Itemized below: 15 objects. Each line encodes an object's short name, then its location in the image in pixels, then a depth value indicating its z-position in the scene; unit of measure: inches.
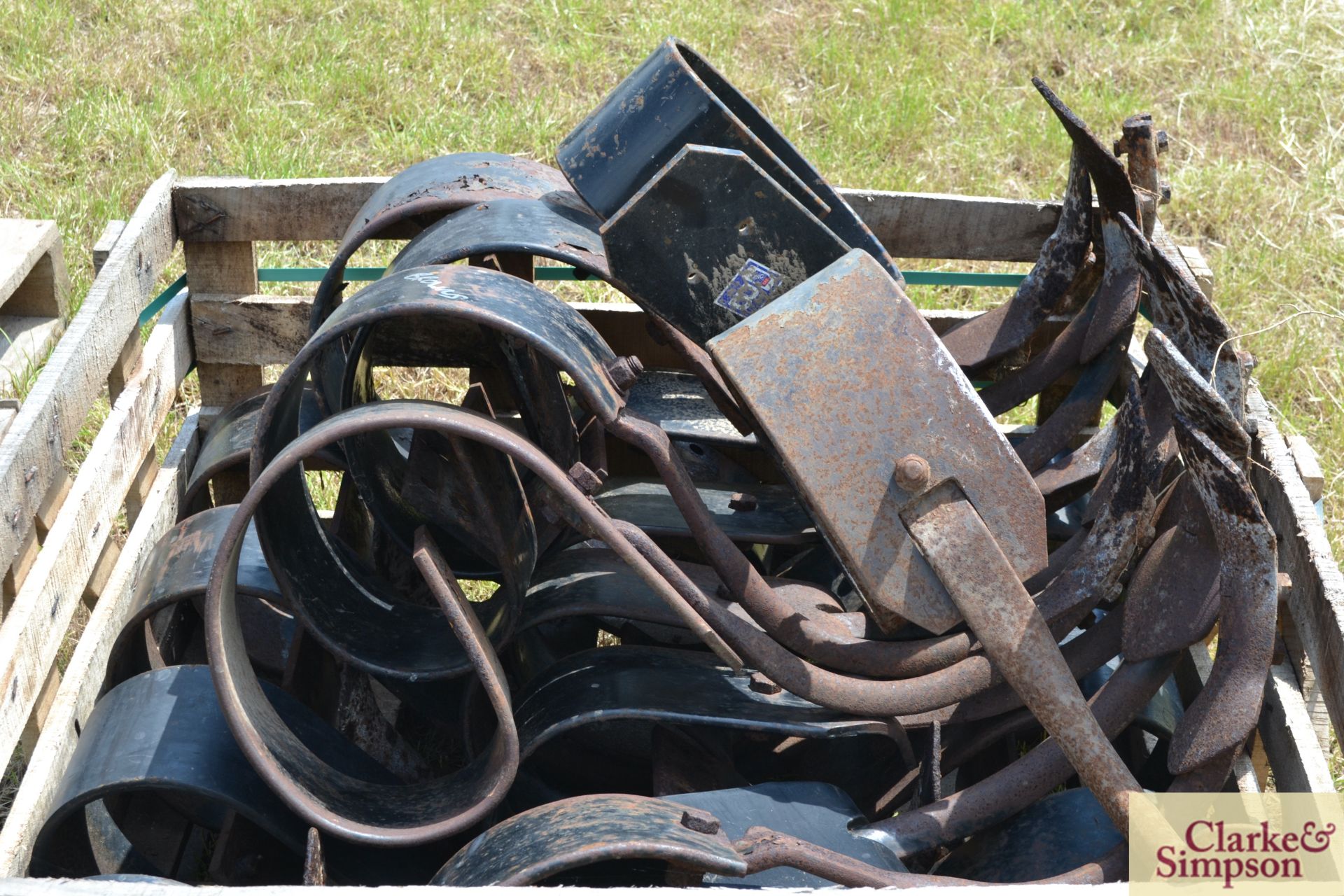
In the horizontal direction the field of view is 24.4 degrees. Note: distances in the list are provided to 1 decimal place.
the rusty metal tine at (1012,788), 99.0
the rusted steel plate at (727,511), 108.8
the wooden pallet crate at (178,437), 102.0
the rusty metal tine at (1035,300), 115.2
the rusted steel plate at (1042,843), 99.1
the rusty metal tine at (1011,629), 96.6
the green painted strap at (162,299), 119.5
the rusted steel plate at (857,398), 96.0
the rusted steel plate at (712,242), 99.4
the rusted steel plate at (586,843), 92.7
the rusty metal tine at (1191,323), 98.7
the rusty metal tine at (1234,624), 94.8
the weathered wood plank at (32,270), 120.5
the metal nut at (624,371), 100.5
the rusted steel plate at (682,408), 114.5
